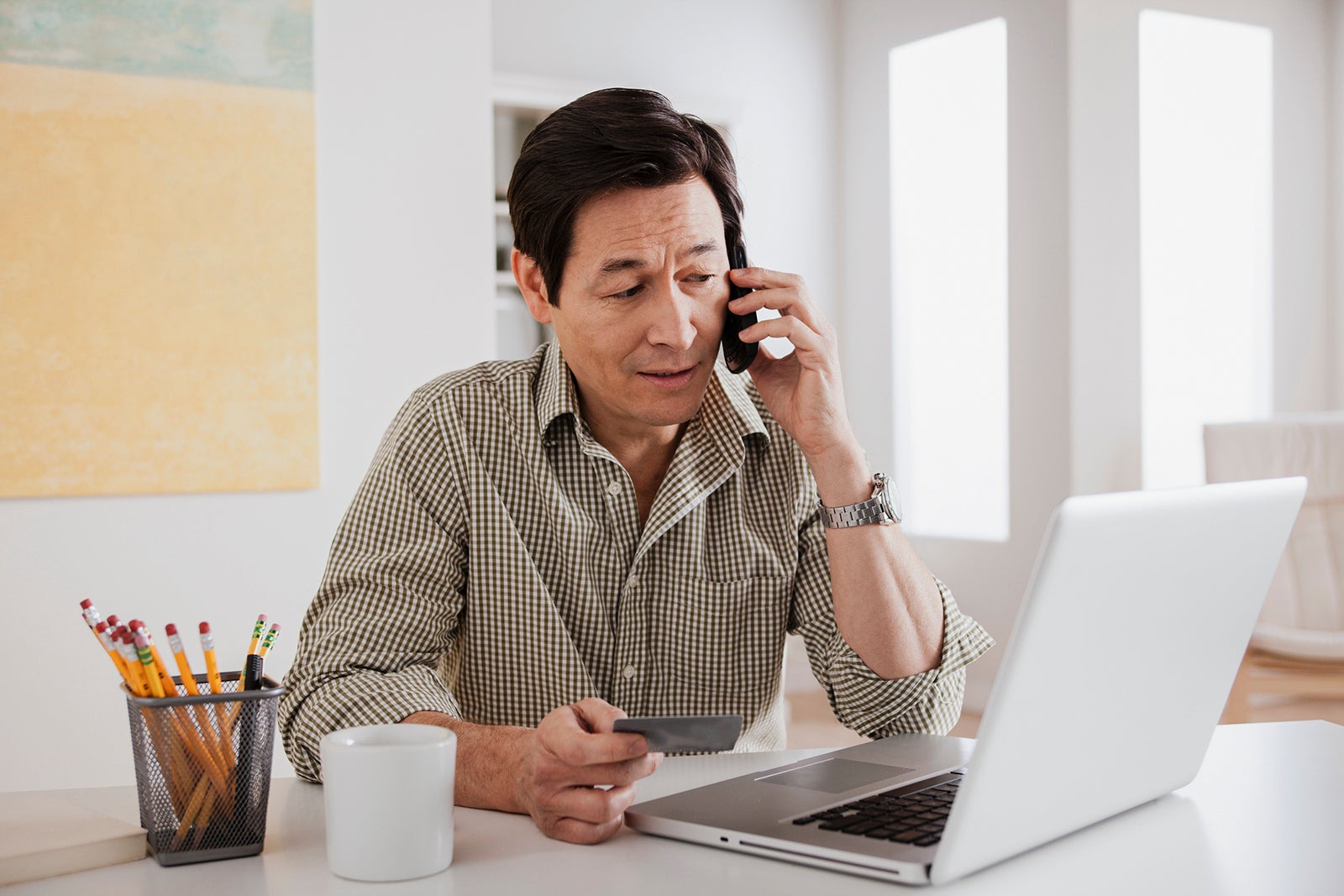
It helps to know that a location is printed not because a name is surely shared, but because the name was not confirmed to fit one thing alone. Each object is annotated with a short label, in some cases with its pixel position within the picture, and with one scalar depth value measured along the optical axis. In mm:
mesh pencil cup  833
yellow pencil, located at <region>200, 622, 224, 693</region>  863
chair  3455
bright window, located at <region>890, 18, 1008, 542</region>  4461
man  1274
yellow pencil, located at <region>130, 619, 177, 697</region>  847
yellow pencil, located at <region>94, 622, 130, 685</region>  853
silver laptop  713
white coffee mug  784
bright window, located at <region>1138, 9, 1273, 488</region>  4230
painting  2414
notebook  813
